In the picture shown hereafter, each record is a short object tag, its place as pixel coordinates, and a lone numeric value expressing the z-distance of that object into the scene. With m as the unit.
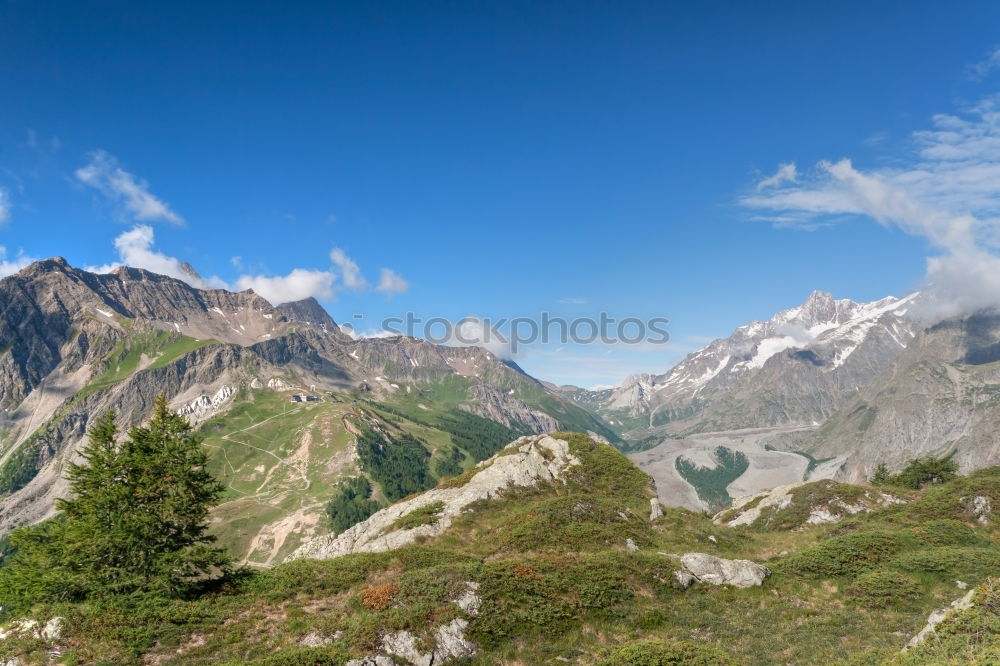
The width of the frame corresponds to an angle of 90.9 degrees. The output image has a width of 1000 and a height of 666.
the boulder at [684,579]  34.25
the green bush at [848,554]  37.34
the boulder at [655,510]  56.69
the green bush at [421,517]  55.56
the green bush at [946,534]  42.94
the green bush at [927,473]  89.62
